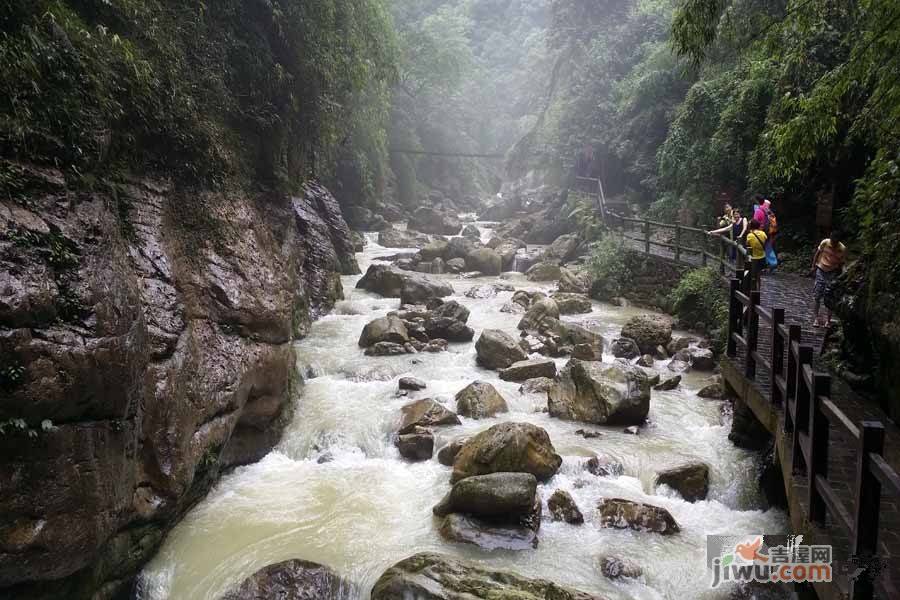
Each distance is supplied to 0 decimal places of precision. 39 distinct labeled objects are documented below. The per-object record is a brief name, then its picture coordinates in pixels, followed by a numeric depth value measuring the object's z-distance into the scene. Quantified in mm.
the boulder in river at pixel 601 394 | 9633
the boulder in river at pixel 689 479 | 7672
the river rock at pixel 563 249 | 23312
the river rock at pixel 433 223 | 31000
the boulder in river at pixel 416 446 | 8875
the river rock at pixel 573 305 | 16531
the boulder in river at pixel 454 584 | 5484
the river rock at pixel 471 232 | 29219
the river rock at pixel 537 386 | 11141
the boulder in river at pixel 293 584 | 5883
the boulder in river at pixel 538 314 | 14922
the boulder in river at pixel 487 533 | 6750
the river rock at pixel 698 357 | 11953
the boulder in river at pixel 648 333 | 13211
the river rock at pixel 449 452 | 8609
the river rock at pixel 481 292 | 19023
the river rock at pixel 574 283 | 18672
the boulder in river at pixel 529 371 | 11727
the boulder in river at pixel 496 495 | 6902
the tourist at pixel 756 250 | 10273
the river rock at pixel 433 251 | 23391
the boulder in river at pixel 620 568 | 6305
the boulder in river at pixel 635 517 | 6992
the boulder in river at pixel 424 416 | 9586
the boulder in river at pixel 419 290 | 17562
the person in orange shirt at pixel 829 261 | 8219
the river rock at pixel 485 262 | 22734
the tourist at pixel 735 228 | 12516
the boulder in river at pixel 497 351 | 12367
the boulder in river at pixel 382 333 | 13523
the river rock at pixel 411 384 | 11156
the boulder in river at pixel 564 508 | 7211
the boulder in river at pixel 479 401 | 10125
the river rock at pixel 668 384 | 11047
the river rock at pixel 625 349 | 12945
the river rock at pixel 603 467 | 8266
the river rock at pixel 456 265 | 22547
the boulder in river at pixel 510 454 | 7820
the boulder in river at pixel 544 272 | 21188
